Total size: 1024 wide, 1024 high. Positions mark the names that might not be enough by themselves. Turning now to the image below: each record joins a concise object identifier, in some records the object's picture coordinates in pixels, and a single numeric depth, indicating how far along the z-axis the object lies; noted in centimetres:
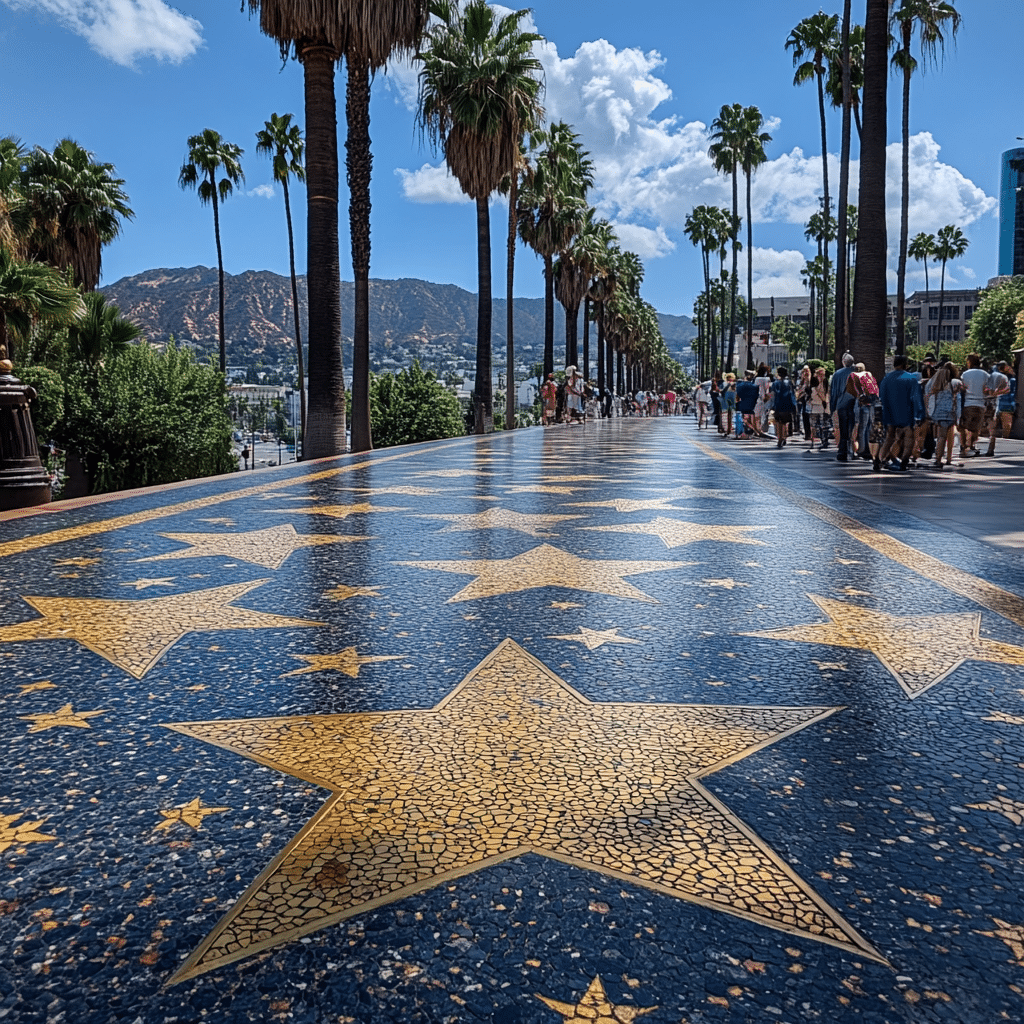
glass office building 18325
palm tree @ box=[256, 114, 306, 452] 5169
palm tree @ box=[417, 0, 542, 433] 2980
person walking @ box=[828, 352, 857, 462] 1581
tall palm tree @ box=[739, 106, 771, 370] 6650
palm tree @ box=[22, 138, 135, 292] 3266
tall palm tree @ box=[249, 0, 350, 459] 1802
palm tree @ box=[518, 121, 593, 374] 4397
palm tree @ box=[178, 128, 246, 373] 5081
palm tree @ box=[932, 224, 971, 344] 11206
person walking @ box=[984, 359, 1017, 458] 1716
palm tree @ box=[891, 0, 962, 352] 3186
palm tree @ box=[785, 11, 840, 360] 4312
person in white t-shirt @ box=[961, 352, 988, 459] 1706
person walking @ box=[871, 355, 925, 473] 1319
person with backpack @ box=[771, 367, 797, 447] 2121
